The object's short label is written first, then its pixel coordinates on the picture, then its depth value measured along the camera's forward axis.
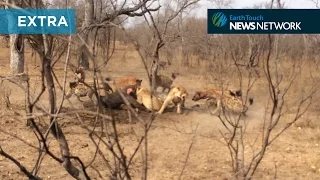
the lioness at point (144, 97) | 7.57
